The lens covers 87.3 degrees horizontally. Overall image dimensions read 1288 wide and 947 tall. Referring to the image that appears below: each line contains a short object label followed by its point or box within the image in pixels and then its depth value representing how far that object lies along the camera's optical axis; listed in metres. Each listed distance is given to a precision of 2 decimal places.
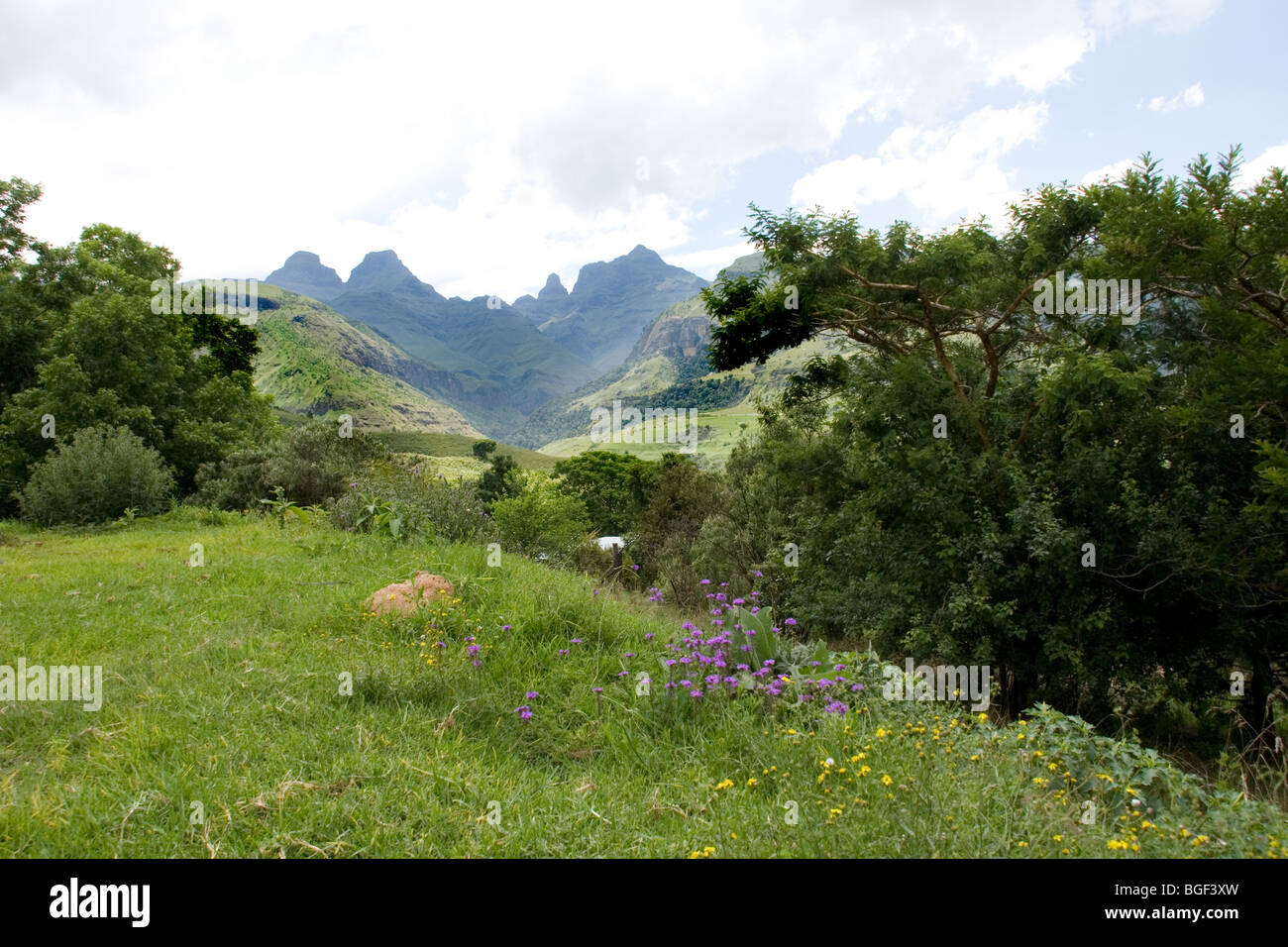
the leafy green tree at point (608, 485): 42.19
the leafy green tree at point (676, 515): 27.72
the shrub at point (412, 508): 9.46
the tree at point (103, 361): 17.88
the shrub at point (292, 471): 14.88
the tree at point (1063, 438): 9.12
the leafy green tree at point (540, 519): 17.05
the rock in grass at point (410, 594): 5.92
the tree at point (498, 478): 32.91
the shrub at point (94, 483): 13.36
